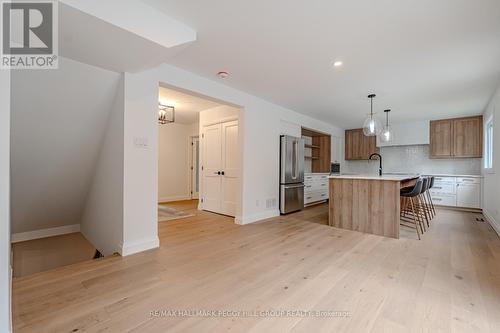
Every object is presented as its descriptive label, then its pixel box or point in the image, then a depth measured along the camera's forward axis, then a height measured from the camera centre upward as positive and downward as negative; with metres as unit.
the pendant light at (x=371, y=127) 3.90 +0.68
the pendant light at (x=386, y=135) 4.54 +0.63
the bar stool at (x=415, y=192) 3.61 -0.43
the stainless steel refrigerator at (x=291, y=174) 4.93 -0.19
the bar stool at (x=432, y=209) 4.89 -0.99
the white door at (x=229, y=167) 4.80 -0.04
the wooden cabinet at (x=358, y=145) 7.22 +0.70
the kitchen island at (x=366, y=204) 3.45 -0.63
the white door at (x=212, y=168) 5.13 -0.07
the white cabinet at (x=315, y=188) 6.00 -0.62
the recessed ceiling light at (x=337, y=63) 2.84 +1.32
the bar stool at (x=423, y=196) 3.99 -0.67
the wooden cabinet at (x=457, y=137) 5.54 +0.75
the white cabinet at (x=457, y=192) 5.39 -0.62
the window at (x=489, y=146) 4.43 +0.43
